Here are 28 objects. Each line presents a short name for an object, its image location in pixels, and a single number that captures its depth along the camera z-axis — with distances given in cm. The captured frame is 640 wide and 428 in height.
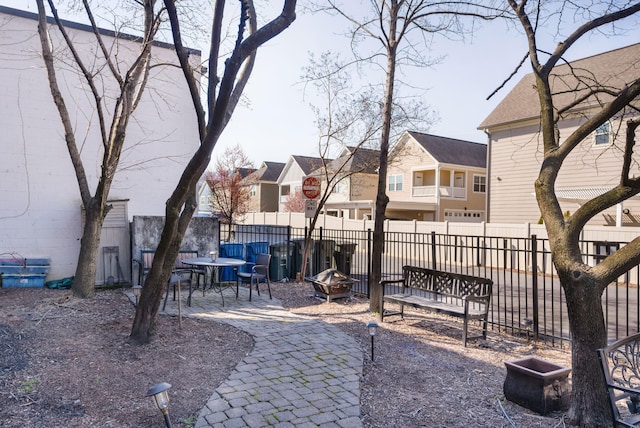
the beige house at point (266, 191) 4600
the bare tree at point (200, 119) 507
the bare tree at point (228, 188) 2530
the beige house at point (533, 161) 1731
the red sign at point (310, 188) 1038
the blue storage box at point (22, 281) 904
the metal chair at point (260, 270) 904
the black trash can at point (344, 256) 1124
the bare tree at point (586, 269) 370
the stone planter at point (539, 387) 402
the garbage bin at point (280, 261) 1147
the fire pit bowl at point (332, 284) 897
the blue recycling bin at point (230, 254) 1085
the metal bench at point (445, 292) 637
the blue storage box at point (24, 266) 918
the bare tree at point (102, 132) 797
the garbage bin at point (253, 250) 1104
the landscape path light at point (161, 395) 306
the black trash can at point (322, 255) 1142
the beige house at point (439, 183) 2927
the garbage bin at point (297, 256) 1180
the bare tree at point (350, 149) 1141
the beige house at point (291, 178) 3981
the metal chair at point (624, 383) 311
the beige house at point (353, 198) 2975
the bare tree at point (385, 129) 790
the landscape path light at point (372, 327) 509
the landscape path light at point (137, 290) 620
